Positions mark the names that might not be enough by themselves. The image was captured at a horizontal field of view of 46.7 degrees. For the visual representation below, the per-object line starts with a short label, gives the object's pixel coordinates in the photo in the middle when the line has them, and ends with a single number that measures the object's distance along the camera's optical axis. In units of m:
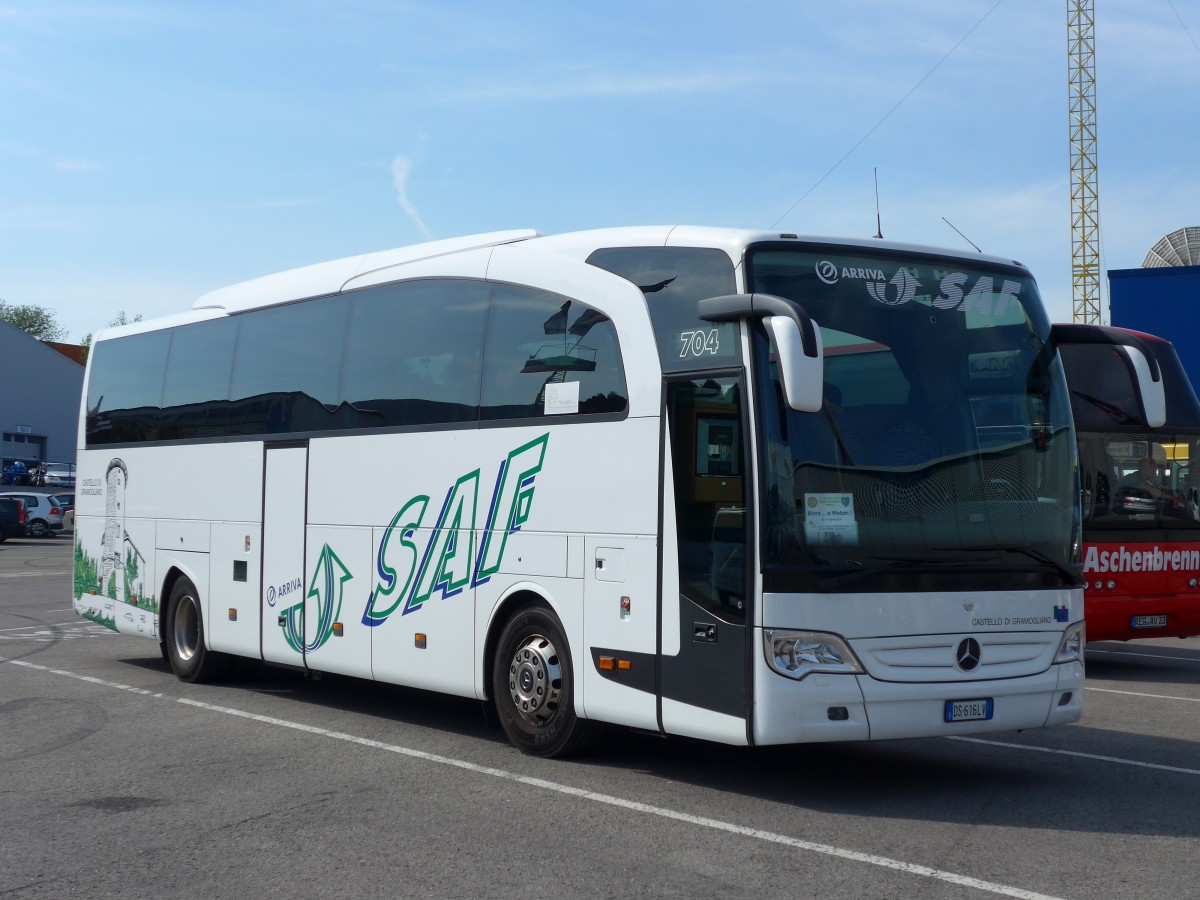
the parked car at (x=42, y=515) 48.22
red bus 14.70
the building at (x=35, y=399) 74.38
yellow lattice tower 76.06
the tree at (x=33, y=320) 144.62
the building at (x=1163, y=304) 35.78
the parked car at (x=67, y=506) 48.59
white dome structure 46.75
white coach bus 7.58
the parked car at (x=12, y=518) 46.59
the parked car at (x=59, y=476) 64.75
